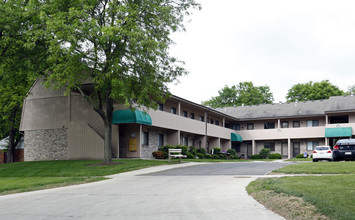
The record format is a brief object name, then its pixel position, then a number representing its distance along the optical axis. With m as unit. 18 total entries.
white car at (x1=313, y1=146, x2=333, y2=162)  27.70
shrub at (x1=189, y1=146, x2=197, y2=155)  37.50
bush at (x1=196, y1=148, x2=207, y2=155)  39.59
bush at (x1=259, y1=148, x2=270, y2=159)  48.59
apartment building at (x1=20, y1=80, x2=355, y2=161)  31.94
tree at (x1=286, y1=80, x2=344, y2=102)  67.38
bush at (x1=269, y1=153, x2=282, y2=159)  47.45
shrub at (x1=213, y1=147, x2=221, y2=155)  43.53
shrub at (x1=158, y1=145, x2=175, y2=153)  34.32
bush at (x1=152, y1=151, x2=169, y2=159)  32.78
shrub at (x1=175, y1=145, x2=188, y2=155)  34.93
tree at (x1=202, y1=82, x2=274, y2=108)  77.19
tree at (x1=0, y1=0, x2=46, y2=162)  24.02
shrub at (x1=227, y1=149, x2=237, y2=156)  47.11
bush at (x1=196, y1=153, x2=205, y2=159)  37.74
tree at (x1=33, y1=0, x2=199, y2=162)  21.62
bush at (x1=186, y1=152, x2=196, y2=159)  35.31
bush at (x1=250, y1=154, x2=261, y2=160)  48.69
